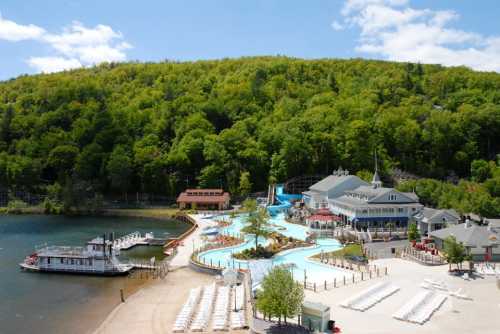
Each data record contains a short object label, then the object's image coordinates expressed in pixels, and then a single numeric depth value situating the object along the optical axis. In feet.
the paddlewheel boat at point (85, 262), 116.37
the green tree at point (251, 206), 142.53
